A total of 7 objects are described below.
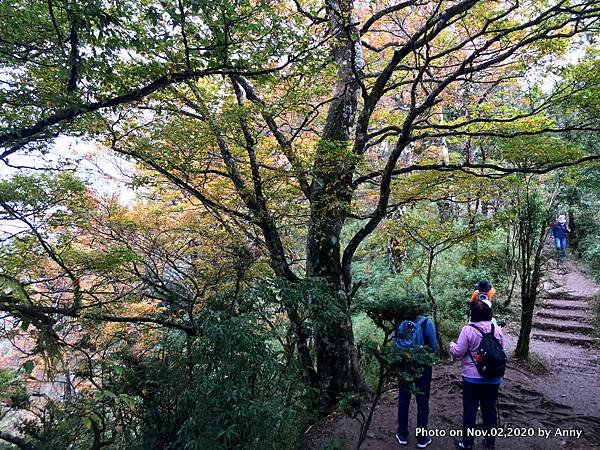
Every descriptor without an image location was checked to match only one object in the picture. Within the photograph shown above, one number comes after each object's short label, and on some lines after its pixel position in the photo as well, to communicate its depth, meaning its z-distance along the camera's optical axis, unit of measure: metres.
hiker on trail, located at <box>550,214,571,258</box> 11.46
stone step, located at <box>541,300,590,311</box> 9.69
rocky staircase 8.43
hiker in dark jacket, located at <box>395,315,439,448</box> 4.04
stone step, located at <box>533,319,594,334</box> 8.59
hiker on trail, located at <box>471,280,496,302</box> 5.45
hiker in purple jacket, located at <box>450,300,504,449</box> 3.82
